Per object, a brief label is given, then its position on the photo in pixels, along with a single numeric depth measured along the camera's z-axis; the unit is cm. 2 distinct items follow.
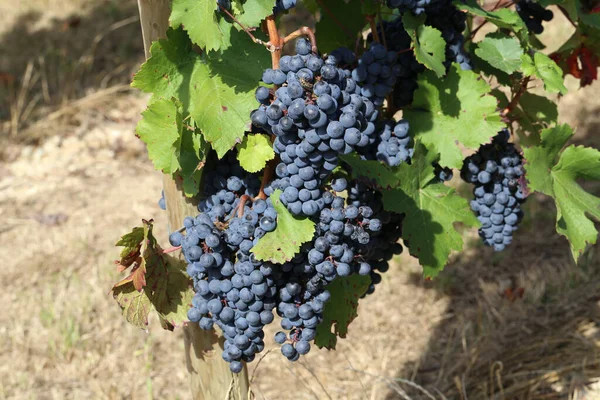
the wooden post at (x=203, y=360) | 129
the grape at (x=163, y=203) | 132
